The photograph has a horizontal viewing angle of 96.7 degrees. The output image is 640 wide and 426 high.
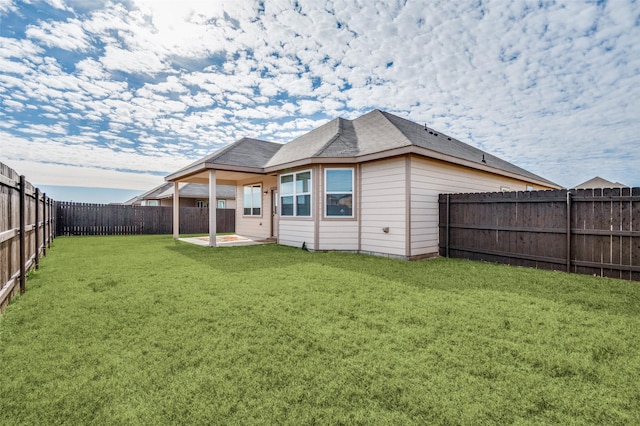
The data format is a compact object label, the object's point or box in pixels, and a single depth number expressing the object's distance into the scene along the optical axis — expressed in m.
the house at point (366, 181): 7.75
